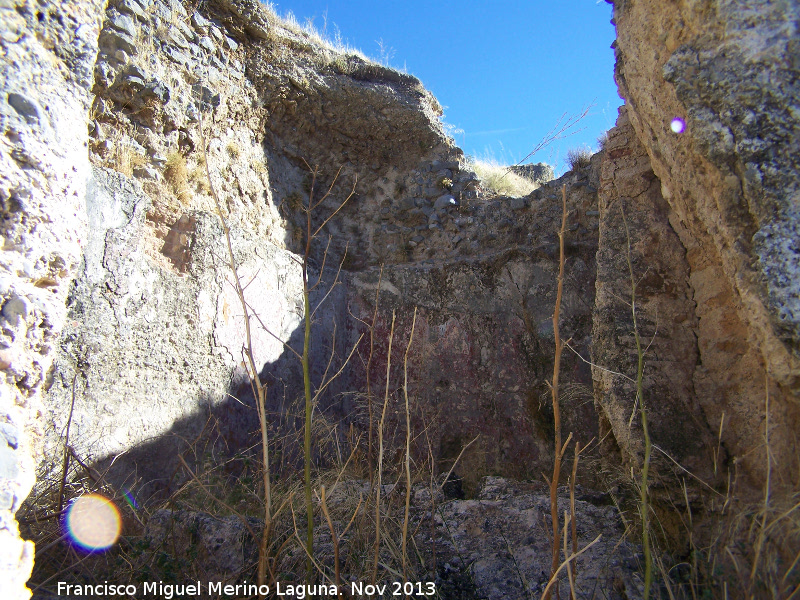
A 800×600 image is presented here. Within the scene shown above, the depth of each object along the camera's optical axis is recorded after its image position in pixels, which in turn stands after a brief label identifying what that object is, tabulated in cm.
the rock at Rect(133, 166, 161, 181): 326
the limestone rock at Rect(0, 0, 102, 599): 162
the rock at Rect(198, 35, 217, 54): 405
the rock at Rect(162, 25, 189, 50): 370
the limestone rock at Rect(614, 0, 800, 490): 151
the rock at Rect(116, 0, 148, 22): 335
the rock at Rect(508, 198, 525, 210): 484
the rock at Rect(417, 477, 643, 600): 196
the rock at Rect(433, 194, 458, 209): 502
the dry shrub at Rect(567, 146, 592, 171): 481
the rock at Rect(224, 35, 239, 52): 435
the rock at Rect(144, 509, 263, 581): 206
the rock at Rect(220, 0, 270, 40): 445
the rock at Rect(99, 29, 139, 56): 325
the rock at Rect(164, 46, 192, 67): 368
